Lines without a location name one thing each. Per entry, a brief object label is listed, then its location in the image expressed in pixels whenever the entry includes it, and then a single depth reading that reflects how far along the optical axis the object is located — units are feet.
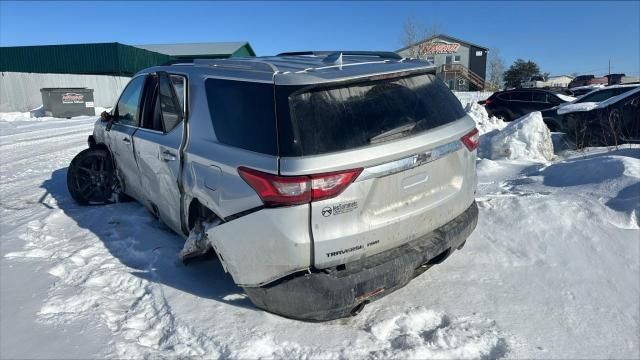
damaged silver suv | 8.54
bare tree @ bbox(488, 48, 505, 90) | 178.81
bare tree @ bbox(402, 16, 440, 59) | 120.88
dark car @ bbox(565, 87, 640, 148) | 26.09
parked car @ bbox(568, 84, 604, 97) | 78.26
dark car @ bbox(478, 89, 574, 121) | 46.32
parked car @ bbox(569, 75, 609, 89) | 148.87
